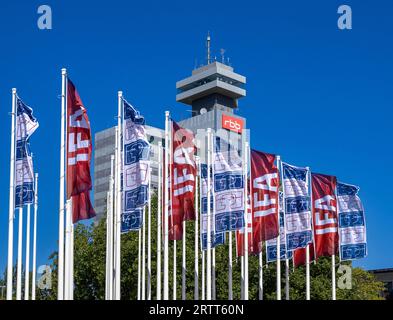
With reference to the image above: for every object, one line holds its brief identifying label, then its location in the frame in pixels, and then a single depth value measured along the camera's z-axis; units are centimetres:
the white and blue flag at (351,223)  4444
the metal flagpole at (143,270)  5561
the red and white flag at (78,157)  3503
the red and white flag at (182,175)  4038
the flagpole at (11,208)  3769
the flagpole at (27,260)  5322
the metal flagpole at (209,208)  4450
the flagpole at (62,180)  3575
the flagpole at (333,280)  4662
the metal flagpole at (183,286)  4941
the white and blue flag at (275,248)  4778
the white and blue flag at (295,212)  4362
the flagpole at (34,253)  5516
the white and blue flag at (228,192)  4100
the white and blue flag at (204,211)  4609
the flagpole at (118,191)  3750
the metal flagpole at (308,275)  4658
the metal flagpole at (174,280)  5096
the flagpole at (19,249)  4051
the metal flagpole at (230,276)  4747
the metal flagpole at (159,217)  4297
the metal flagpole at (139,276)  5766
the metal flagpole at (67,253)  3688
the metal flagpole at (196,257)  4597
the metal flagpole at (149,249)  4845
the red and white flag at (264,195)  4188
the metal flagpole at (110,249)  4647
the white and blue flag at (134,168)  3634
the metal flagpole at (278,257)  4609
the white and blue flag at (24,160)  3766
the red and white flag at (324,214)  4491
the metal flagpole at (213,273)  4937
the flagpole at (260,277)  4748
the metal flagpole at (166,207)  4044
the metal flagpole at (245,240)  4218
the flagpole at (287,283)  4900
